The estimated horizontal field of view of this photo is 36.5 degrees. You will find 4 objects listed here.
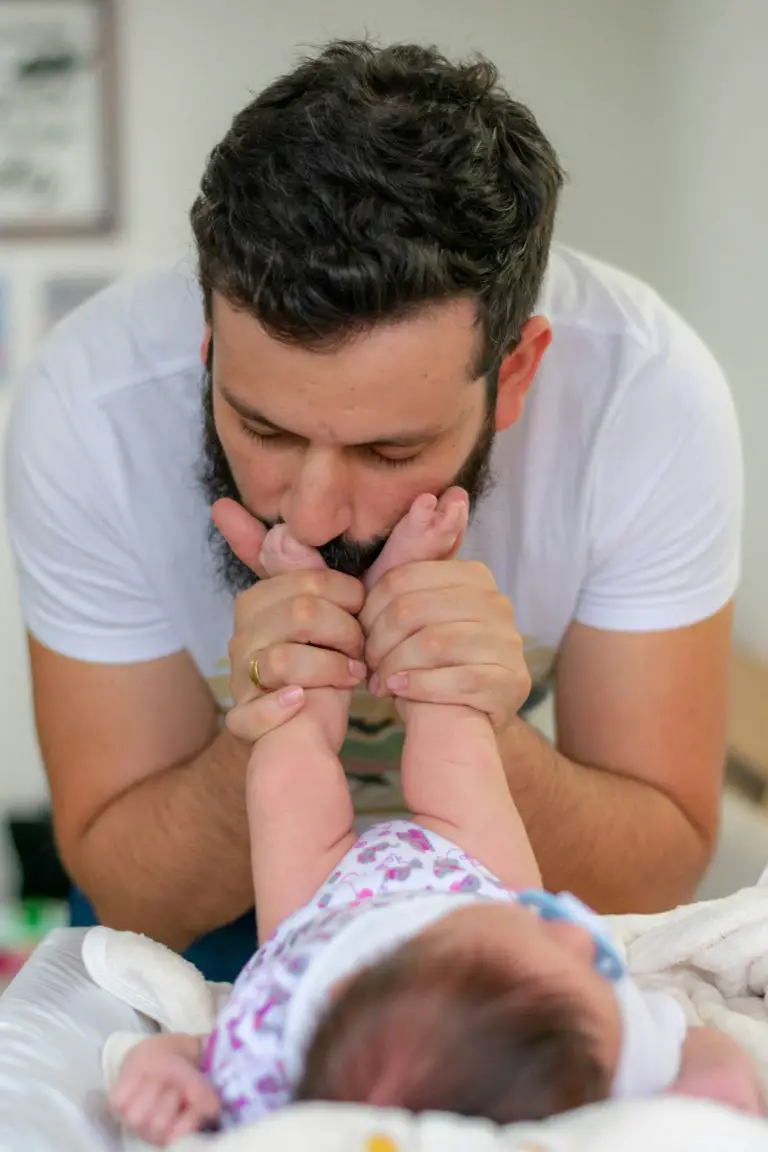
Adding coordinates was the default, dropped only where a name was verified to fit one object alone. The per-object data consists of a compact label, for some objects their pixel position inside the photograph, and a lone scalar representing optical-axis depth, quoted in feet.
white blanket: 1.85
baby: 2.04
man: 2.98
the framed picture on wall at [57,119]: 6.80
